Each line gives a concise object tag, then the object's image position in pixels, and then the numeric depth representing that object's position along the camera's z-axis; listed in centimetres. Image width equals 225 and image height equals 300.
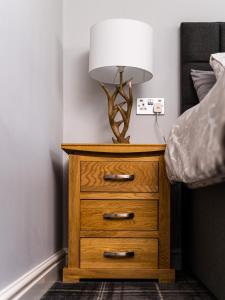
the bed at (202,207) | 128
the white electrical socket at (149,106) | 211
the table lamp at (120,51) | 175
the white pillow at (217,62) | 175
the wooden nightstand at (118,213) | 161
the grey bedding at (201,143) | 93
